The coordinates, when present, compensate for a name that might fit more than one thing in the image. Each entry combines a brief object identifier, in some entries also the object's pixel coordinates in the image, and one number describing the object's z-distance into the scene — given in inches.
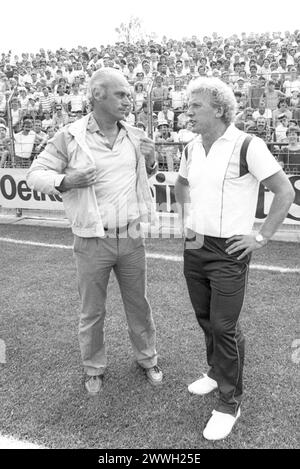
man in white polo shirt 104.9
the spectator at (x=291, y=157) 315.0
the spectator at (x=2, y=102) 563.7
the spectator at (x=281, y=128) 346.6
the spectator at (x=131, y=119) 393.2
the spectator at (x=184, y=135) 362.9
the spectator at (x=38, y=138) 394.9
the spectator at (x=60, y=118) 429.4
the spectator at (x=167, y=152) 337.7
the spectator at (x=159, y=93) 391.2
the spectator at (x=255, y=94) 371.6
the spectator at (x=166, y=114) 382.7
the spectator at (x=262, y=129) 350.3
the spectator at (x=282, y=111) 366.9
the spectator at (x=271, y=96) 368.2
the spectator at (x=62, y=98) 447.7
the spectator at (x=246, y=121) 356.8
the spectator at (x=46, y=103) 460.1
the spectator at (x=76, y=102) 439.1
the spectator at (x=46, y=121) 431.6
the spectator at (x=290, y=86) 389.7
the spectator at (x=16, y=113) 397.1
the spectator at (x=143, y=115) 385.7
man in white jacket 115.7
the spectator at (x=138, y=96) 397.0
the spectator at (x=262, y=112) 367.6
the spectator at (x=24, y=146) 388.2
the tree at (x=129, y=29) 1931.6
